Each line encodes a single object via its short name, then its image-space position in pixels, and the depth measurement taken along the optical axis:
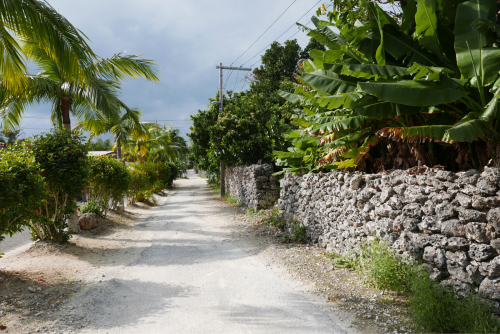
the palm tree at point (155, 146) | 22.11
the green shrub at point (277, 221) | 9.48
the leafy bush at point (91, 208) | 10.88
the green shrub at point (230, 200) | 17.78
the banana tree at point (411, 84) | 3.98
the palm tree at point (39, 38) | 5.36
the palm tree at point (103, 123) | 9.78
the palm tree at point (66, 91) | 8.73
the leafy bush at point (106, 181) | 10.94
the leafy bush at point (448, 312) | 3.29
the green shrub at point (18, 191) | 5.00
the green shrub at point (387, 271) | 4.32
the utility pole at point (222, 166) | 21.72
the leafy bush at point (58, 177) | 7.34
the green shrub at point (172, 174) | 33.03
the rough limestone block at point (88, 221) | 9.68
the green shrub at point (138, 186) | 16.55
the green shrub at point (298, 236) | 7.94
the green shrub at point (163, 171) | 27.89
